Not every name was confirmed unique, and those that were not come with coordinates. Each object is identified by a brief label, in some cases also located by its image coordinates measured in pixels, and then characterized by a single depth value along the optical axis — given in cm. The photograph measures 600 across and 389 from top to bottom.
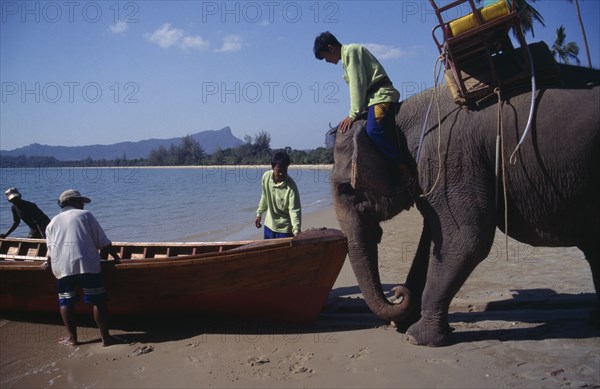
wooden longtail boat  505
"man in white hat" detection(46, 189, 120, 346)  520
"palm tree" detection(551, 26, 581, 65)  4196
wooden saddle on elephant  422
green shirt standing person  623
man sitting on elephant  481
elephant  407
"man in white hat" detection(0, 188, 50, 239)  816
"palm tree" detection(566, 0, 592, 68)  2580
